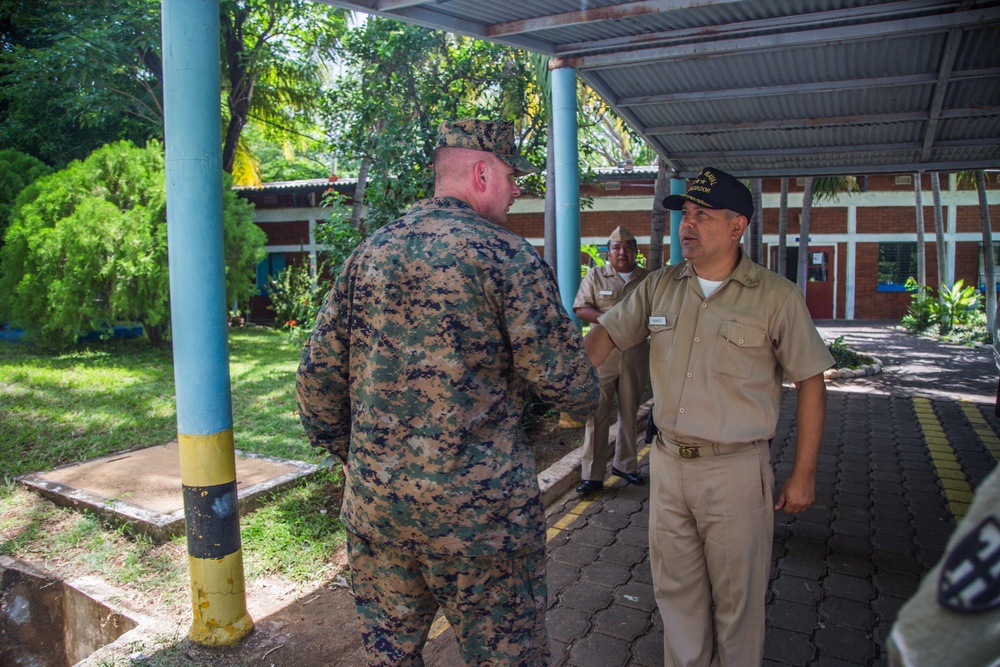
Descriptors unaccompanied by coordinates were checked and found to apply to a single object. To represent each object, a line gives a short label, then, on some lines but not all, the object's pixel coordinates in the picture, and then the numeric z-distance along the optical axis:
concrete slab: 4.78
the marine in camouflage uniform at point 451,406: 2.00
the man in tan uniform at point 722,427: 2.60
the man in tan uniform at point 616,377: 5.27
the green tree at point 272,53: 16.03
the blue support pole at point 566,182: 5.60
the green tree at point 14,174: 13.86
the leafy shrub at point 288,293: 18.87
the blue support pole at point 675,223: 9.34
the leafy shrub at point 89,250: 11.80
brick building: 23.06
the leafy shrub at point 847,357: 11.65
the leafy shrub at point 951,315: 17.39
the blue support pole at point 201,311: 3.01
